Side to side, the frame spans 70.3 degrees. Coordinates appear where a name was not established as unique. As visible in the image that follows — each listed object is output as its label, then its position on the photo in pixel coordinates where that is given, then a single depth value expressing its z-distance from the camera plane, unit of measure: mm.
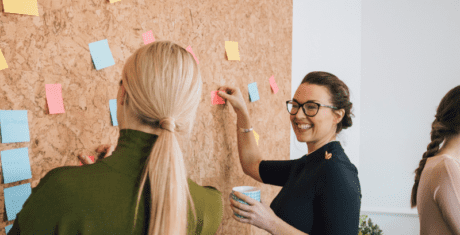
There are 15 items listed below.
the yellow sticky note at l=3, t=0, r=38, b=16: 892
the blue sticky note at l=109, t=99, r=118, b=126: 1151
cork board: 957
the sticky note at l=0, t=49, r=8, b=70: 891
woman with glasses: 1096
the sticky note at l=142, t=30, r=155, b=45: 1230
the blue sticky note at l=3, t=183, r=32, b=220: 911
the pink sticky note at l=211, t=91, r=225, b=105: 1502
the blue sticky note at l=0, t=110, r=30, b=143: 902
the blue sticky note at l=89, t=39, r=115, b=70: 1085
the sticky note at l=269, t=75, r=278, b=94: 1834
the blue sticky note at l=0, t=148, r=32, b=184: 905
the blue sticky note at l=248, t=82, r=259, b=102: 1690
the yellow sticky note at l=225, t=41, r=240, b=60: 1562
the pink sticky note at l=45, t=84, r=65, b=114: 992
